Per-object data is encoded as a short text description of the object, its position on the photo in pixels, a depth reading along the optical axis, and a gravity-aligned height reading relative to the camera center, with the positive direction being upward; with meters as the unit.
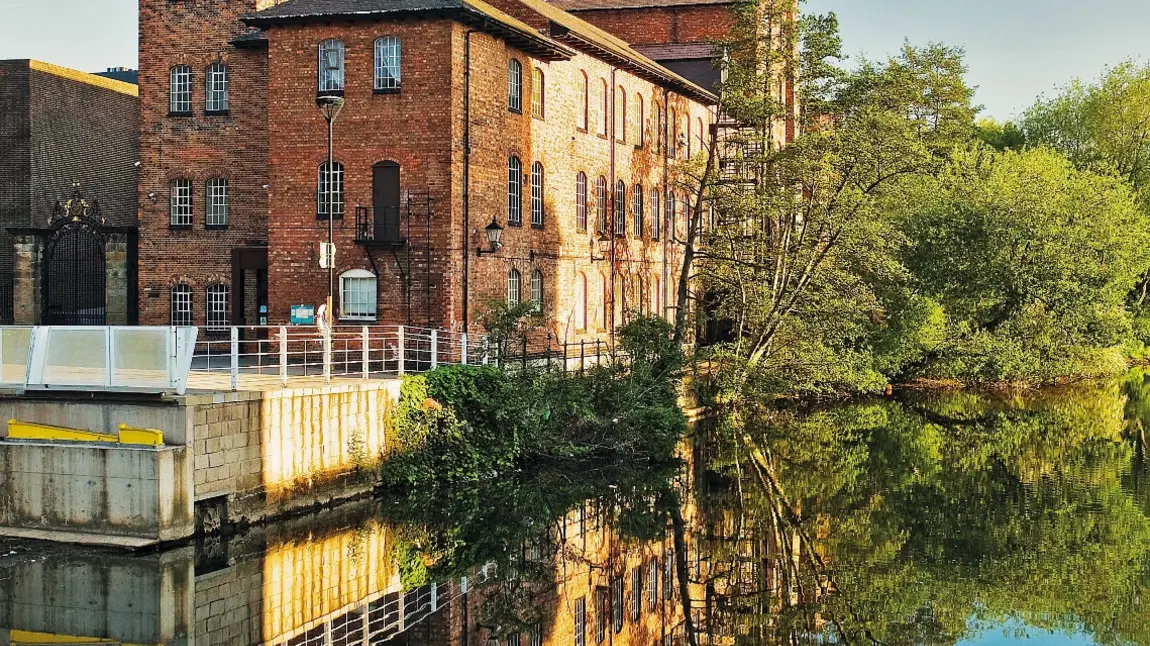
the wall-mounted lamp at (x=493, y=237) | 30.61 +1.53
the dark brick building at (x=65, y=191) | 35.91 +3.71
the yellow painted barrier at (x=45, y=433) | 19.64 -1.73
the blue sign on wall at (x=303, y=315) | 30.45 -0.13
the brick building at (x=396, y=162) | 29.97 +3.41
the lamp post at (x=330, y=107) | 24.12 +3.42
